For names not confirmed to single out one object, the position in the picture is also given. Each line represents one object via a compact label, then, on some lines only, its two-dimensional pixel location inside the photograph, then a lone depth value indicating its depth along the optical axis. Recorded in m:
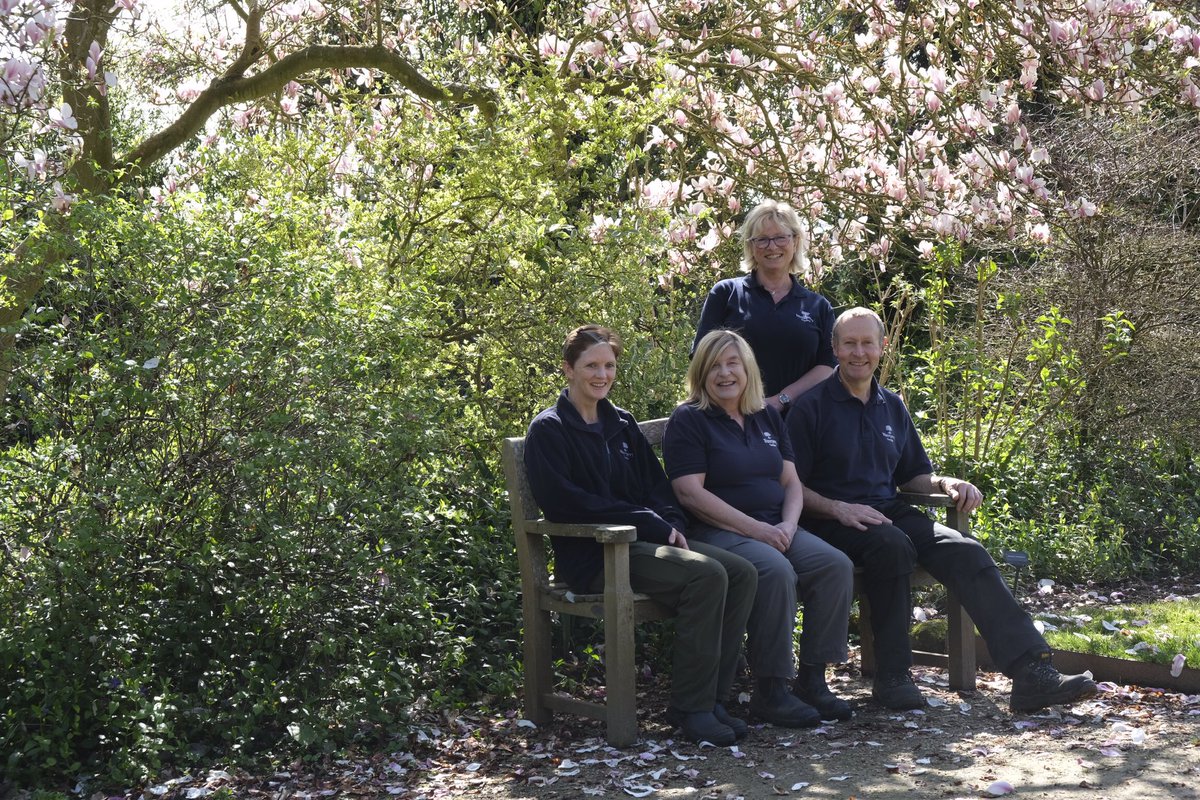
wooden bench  4.45
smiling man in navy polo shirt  4.82
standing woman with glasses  5.29
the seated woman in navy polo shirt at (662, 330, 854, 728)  4.65
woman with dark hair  4.49
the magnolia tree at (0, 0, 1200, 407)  6.16
